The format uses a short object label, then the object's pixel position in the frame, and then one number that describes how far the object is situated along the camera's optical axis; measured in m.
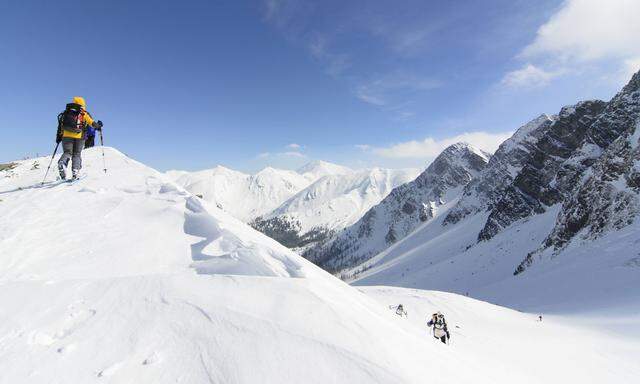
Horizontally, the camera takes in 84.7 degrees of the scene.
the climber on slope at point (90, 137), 14.80
